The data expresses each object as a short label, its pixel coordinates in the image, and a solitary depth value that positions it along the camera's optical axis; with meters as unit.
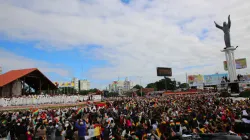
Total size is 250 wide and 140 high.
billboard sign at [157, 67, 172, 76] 68.57
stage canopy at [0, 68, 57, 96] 30.85
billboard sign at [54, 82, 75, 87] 64.49
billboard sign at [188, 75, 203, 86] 77.69
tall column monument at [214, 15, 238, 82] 43.41
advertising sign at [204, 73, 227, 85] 74.69
